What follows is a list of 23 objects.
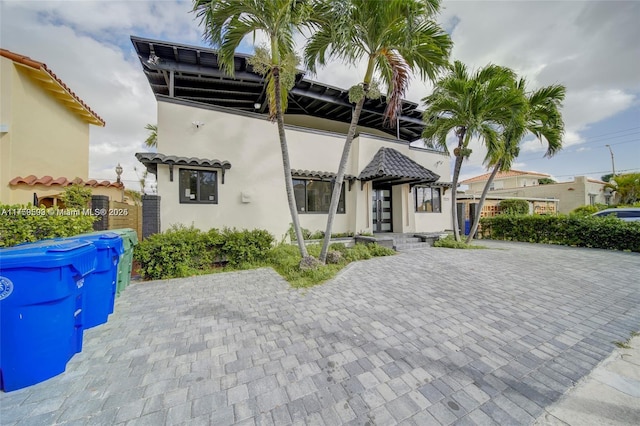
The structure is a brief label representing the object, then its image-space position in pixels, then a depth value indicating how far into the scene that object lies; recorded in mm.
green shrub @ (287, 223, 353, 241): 9098
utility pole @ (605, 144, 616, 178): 30559
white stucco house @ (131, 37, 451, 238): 7812
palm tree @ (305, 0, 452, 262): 5355
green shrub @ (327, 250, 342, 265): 7113
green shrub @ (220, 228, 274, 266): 7098
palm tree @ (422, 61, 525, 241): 8586
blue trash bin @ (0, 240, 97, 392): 2170
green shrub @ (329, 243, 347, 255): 8062
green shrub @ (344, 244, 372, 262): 7697
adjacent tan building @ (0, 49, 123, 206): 6750
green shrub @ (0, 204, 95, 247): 3846
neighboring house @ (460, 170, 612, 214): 24031
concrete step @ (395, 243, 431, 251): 9555
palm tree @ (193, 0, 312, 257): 5277
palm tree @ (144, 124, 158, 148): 12794
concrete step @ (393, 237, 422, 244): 9959
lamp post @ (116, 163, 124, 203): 11158
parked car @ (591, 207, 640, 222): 10945
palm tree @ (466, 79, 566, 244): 9258
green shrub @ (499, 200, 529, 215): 16953
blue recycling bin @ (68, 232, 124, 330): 3378
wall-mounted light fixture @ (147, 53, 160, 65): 8016
